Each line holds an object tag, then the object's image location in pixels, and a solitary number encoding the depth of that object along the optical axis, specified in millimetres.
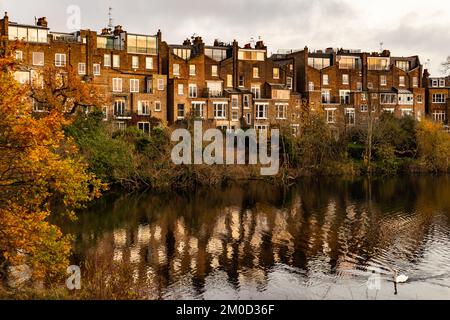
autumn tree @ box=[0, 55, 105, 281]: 19297
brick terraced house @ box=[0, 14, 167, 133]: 68562
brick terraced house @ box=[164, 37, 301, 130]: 76250
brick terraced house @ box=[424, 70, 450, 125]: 94812
